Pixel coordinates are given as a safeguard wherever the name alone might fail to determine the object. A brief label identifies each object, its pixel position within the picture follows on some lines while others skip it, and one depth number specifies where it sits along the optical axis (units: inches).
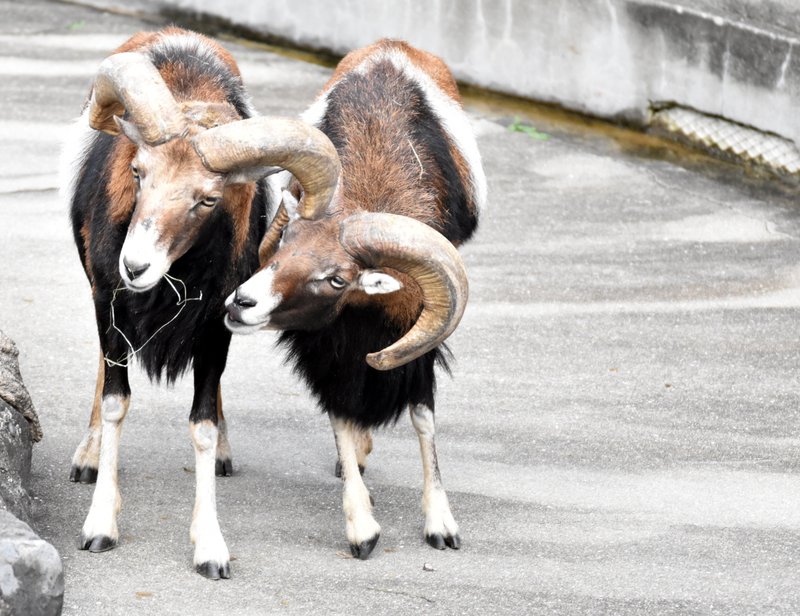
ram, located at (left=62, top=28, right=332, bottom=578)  452.4
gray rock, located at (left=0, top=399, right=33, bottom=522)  476.4
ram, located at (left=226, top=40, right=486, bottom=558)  465.7
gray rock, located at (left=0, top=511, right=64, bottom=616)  411.8
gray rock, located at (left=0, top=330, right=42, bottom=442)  522.9
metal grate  922.7
